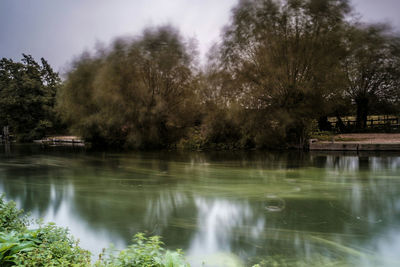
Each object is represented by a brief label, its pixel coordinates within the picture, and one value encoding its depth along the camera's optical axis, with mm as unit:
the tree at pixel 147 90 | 21641
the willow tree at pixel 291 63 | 18297
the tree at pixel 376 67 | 21516
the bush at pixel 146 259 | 2674
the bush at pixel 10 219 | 4195
